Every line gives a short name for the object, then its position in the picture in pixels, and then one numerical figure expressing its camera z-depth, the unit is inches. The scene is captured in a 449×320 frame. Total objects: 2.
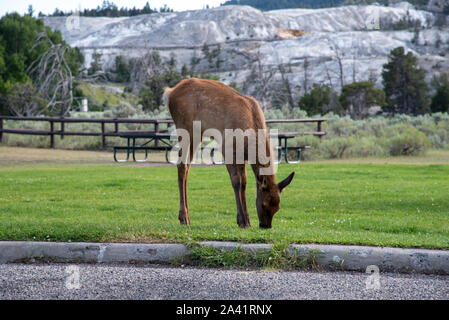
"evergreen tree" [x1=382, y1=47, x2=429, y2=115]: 1686.8
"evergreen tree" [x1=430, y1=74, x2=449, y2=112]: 1504.7
